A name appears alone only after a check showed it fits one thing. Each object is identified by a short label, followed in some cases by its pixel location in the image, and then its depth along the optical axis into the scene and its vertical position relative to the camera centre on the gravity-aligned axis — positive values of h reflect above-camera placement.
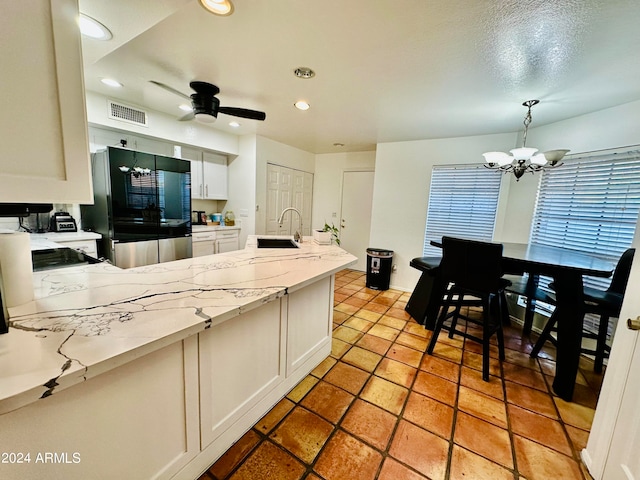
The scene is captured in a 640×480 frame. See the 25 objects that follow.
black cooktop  1.57 -0.44
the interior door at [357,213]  4.84 -0.05
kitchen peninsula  0.68 -0.60
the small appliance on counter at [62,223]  2.73 -0.31
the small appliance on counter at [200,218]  4.09 -0.26
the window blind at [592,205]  2.22 +0.17
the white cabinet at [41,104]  0.66 +0.25
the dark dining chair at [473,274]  1.96 -0.48
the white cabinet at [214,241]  3.62 -0.59
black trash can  3.90 -0.87
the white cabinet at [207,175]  3.85 +0.45
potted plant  2.60 -0.29
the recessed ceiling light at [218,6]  1.31 +1.04
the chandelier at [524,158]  2.13 +0.53
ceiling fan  2.15 +0.85
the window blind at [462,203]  3.36 +0.18
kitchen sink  2.58 -0.39
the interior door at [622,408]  1.05 -0.82
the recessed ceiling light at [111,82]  2.29 +1.07
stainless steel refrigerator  2.68 -0.09
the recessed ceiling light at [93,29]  1.33 +0.93
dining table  1.74 -0.56
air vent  2.73 +0.95
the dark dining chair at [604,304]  1.83 -0.59
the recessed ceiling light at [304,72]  1.94 +1.06
